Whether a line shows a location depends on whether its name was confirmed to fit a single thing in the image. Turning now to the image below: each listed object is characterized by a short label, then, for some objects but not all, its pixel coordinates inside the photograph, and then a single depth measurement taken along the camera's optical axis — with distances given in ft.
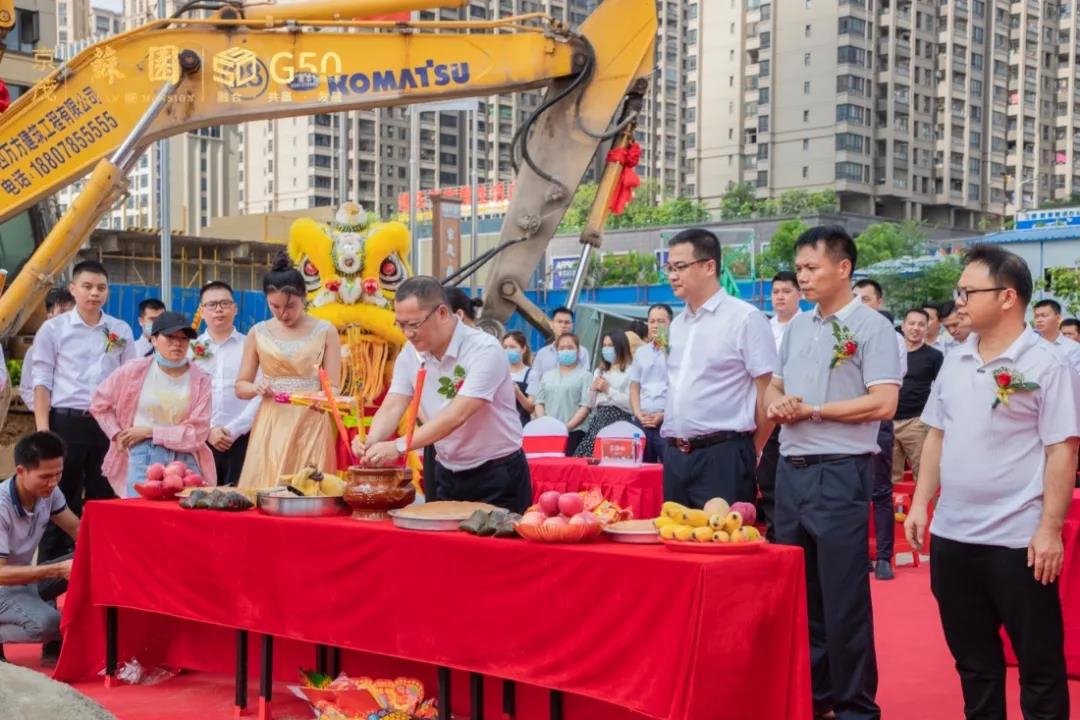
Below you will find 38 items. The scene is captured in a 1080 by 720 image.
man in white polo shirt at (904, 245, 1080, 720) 11.79
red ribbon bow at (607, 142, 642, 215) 28.12
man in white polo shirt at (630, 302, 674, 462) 27.73
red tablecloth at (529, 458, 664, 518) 22.11
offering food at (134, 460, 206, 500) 16.42
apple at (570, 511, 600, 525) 11.81
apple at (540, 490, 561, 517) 12.09
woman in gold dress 19.25
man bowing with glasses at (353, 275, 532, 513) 14.60
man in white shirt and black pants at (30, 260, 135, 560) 21.81
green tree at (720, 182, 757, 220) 201.87
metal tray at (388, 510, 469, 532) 12.91
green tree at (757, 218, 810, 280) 143.13
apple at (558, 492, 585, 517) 11.96
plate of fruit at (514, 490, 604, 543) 11.80
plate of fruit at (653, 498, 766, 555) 11.17
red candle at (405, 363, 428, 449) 14.19
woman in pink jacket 19.26
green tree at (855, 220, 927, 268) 145.38
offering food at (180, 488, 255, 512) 14.97
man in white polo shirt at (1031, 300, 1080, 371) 26.12
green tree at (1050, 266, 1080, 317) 58.44
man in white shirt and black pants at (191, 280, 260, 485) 21.52
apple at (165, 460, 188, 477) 16.49
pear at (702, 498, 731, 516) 11.53
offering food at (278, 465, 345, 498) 15.01
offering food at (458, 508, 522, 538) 12.36
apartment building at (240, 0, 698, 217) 232.94
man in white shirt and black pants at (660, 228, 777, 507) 15.16
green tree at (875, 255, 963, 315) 116.78
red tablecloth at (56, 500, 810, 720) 10.86
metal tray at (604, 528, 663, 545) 11.93
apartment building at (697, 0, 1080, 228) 229.66
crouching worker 16.61
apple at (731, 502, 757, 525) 11.73
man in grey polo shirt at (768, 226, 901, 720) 13.51
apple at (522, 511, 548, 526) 11.95
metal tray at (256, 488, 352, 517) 14.37
